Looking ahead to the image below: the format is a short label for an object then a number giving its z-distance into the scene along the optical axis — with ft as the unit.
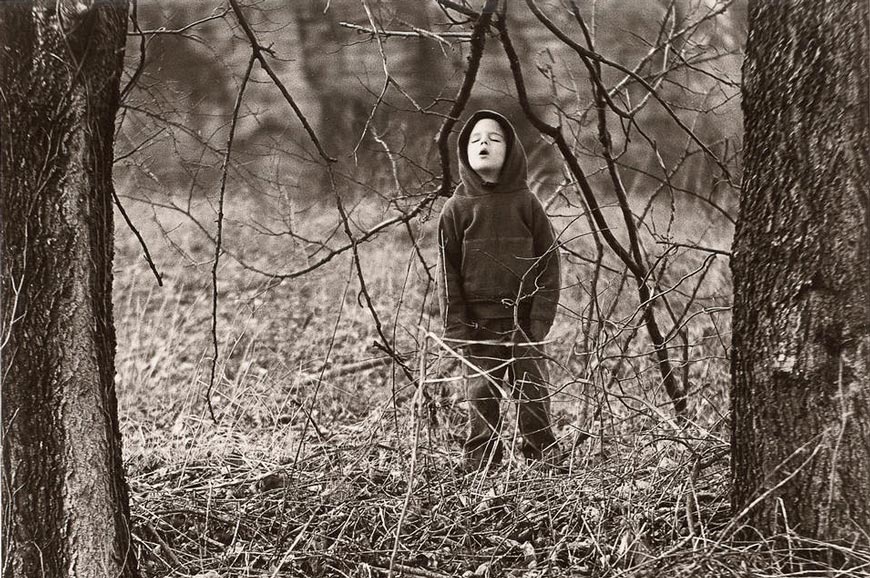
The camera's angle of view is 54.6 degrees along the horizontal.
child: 10.28
